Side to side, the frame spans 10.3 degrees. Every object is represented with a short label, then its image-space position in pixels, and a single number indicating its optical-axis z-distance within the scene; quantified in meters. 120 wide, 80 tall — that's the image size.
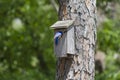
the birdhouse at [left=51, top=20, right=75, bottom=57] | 7.75
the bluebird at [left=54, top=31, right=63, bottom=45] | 7.82
